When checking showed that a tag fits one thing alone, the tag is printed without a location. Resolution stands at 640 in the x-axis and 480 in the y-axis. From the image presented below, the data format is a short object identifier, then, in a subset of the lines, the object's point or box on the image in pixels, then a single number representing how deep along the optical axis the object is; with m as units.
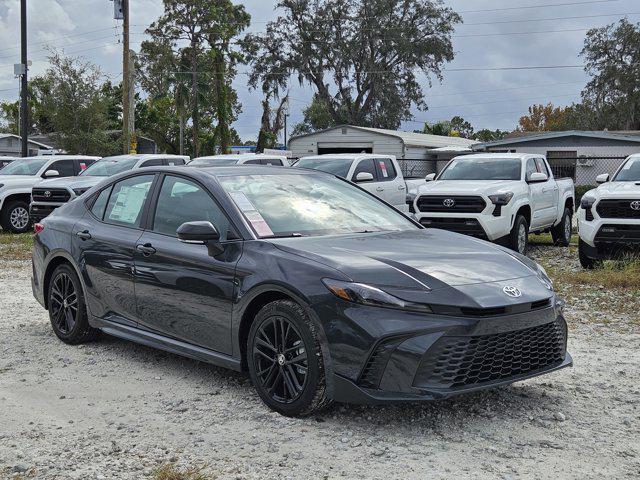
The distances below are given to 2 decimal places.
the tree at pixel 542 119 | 93.88
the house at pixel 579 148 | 35.78
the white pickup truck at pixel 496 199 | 12.98
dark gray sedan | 4.46
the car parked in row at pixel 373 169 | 15.99
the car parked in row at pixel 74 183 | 17.03
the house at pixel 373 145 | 42.34
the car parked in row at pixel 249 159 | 18.08
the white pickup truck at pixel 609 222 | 10.91
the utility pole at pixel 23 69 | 31.16
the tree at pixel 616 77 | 64.31
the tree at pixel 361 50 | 59.75
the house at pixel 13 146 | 55.44
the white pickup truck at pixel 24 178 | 18.22
